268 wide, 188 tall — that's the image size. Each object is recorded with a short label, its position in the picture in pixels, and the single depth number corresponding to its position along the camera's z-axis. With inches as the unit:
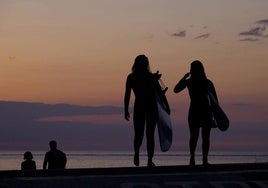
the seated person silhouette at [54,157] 648.4
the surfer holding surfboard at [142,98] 555.8
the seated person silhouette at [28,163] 666.8
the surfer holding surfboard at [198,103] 574.6
